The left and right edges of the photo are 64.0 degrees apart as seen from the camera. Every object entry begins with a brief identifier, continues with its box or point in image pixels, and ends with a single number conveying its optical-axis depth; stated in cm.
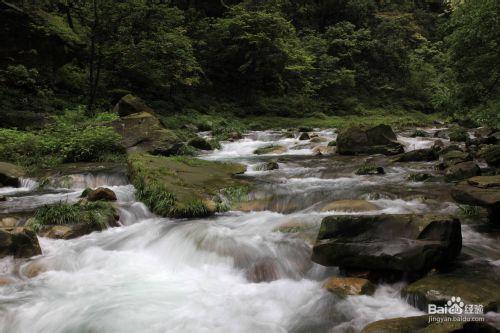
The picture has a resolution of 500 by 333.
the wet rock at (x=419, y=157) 1187
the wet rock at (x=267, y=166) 1149
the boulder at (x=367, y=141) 1348
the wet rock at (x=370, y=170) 1019
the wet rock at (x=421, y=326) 321
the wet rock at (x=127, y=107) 1603
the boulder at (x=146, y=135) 1265
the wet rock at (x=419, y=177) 912
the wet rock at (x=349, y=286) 445
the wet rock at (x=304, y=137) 1758
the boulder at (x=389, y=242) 441
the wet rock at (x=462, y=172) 876
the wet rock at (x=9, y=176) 933
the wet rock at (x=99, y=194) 783
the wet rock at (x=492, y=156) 980
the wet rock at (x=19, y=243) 538
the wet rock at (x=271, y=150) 1523
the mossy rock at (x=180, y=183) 735
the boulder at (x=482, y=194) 564
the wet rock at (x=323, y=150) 1436
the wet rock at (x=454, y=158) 1028
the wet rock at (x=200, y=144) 1530
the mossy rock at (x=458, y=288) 379
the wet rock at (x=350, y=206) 698
